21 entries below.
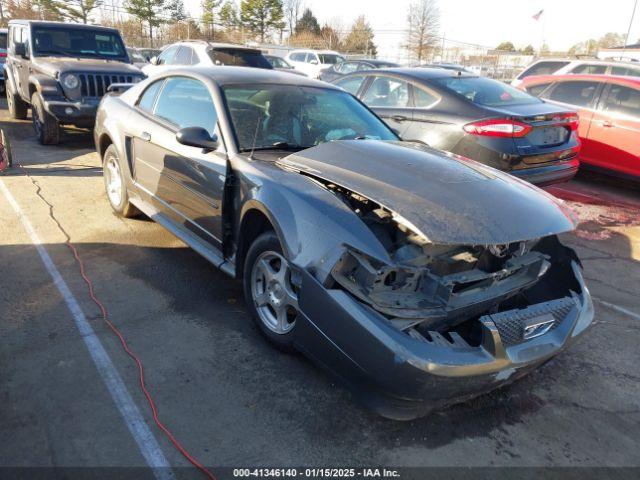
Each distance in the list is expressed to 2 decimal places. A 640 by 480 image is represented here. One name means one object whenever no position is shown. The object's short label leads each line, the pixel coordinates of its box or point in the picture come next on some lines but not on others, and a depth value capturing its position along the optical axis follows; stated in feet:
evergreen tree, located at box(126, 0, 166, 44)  132.67
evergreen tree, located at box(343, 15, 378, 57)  156.02
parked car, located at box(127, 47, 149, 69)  49.36
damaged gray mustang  7.93
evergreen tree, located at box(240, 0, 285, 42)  155.74
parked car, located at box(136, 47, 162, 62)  76.00
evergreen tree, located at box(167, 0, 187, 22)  141.79
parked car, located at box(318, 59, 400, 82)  56.65
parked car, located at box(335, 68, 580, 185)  18.65
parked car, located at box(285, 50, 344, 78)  70.59
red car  23.39
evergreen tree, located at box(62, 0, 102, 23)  127.54
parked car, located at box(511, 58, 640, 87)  32.40
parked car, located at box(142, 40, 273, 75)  34.06
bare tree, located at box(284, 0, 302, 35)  175.49
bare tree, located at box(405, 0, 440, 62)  143.84
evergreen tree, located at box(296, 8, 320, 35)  182.12
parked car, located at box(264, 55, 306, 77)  61.77
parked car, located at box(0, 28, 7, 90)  46.93
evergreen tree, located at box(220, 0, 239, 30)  153.77
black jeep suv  26.89
